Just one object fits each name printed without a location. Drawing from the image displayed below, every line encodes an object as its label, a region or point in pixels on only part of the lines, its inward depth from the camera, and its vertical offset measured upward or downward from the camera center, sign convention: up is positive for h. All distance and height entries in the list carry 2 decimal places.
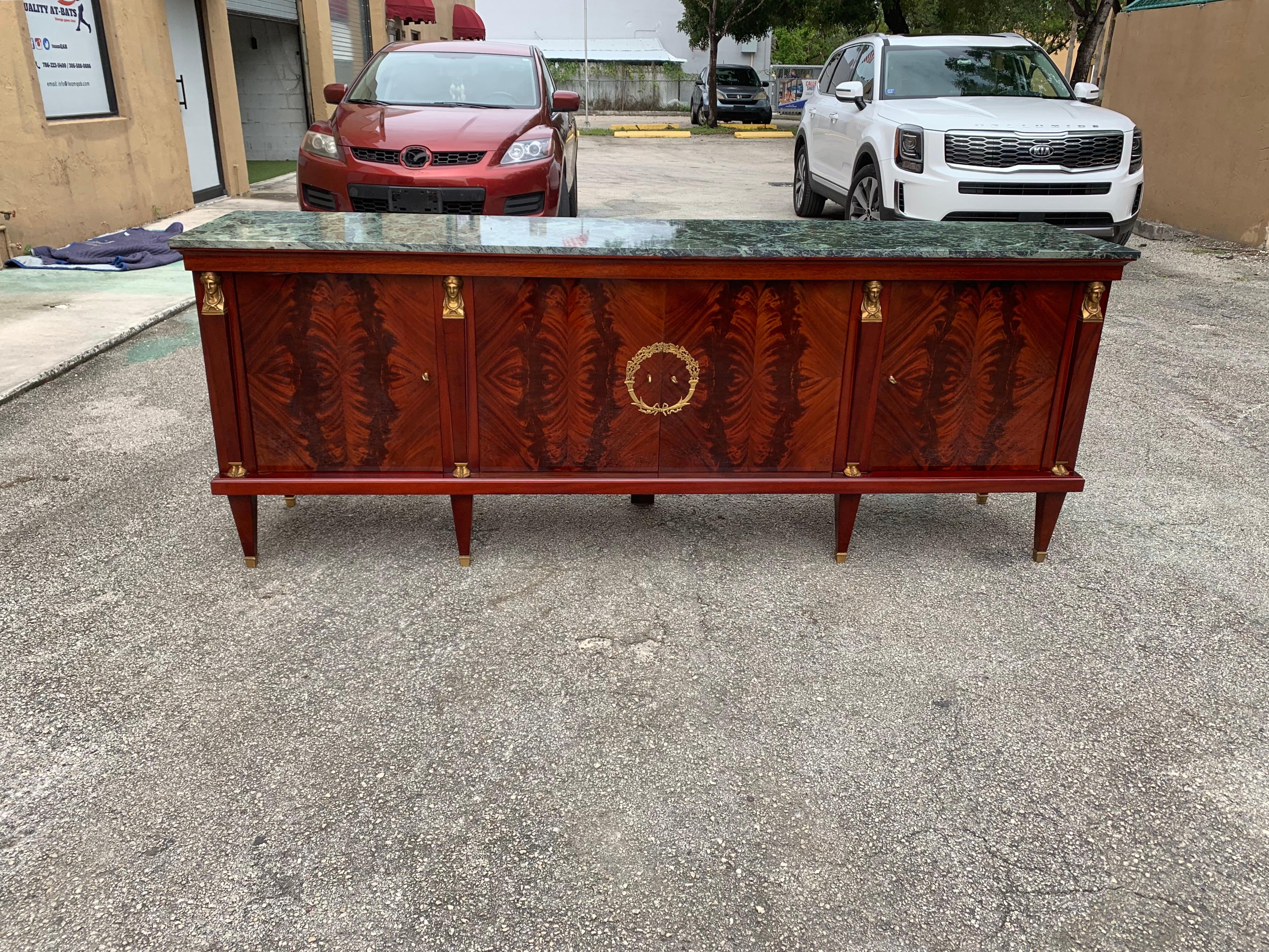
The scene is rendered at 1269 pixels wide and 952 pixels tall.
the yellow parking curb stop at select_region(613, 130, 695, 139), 25.73 -0.74
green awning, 11.96 +1.31
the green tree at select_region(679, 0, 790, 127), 29.67 +2.74
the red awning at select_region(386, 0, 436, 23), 22.09 +1.92
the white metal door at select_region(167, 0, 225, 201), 11.84 +0.01
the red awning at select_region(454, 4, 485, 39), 28.72 +2.15
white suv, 7.80 -0.24
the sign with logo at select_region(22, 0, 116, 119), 8.96 +0.34
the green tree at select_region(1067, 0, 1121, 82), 13.02 +1.04
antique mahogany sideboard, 3.40 -0.86
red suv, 7.07 -0.30
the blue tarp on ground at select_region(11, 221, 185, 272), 8.66 -1.36
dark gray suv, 29.86 +0.26
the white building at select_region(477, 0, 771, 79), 53.53 +3.99
